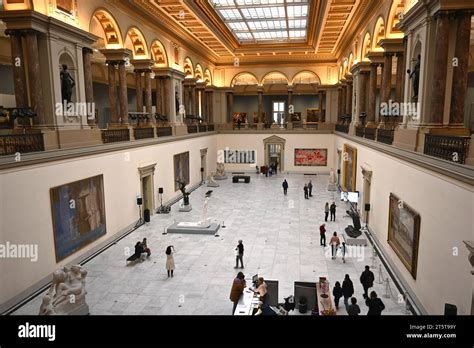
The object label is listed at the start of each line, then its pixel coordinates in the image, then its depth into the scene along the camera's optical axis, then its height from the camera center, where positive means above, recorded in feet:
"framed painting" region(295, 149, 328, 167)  103.60 -11.21
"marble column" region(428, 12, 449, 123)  30.50 +4.17
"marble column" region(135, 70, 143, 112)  62.80 +5.14
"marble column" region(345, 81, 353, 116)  85.15 +4.36
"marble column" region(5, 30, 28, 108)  35.83 +5.30
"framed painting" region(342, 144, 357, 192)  62.03 -9.31
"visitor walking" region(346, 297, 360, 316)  25.09 -13.27
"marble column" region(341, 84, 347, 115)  98.03 +5.46
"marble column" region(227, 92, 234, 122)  111.86 +4.52
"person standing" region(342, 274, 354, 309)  28.68 -13.53
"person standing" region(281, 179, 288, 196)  73.10 -13.81
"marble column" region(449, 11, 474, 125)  30.25 +4.01
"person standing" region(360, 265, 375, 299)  30.09 -13.43
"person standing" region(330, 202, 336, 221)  53.62 -13.55
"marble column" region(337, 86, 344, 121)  102.01 +4.45
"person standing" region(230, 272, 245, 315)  27.55 -13.07
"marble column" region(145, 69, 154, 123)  63.26 +4.72
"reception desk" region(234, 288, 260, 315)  25.39 -13.57
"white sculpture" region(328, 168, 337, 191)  77.87 -14.56
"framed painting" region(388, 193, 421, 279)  29.30 -10.30
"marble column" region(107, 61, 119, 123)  54.19 +3.91
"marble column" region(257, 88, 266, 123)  108.68 +4.33
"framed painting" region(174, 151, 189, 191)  70.74 -9.88
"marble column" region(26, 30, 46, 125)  35.76 +4.36
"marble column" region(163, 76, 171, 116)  69.92 +5.63
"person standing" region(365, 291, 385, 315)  24.05 -12.69
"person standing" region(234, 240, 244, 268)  36.78 -13.91
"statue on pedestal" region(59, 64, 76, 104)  39.93 +3.96
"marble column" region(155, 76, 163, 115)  70.23 +4.54
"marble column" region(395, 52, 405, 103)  46.83 +5.20
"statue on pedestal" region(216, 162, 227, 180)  95.86 -14.15
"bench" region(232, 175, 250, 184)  89.40 -14.84
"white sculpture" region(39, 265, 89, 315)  26.08 -12.72
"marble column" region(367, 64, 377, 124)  57.82 +3.70
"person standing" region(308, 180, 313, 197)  71.56 -14.00
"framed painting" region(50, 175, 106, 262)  34.99 -9.92
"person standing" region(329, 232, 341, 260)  39.17 -13.60
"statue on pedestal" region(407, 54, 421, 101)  35.96 +4.02
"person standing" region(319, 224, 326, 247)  43.06 -14.01
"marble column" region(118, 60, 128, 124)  53.93 +3.89
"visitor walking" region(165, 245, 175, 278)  34.50 -13.75
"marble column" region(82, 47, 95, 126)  43.47 +5.12
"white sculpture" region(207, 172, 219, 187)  85.65 -15.12
